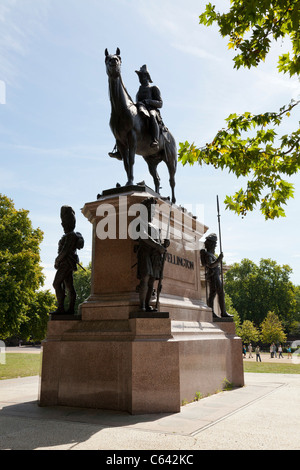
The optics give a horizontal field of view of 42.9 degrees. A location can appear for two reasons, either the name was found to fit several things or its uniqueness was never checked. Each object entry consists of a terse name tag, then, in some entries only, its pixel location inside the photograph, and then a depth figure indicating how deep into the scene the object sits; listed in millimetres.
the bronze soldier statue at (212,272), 11266
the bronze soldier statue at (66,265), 8594
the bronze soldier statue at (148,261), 7336
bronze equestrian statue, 9000
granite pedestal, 6723
